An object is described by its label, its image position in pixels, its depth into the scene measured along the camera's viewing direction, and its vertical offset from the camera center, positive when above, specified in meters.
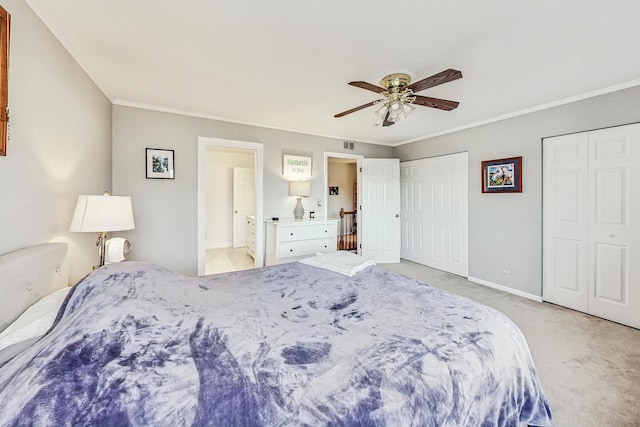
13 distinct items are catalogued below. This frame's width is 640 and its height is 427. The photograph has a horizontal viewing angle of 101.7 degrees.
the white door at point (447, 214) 4.18 -0.01
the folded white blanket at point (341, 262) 2.03 -0.42
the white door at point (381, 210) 4.96 +0.06
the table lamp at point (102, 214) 1.87 -0.02
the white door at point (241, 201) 6.66 +0.30
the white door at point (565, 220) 2.94 -0.08
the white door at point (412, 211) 4.88 +0.04
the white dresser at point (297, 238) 3.83 -0.40
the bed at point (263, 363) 0.68 -0.52
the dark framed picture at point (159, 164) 3.28 +0.62
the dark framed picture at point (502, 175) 3.47 +0.53
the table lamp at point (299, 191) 4.23 +0.35
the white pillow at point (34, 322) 1.01 -0.47
